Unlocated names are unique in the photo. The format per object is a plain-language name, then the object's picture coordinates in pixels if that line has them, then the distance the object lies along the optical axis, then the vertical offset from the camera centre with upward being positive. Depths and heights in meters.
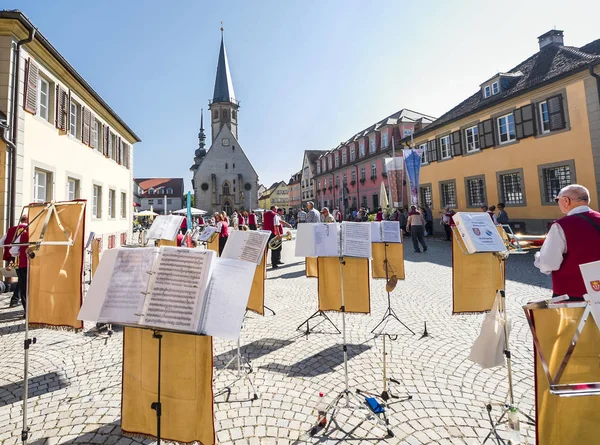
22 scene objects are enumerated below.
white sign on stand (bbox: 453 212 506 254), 3.44 +0.03
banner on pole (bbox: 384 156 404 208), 19.06 +3.95
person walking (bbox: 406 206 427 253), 13.41 +0.52
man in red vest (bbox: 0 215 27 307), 5.10 +0.34
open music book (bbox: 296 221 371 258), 4.52 +0.01
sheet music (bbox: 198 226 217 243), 9.02 +0.36
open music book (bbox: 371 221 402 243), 6.14 +0.14
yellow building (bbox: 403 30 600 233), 13.69 +5.12
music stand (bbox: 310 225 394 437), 2.73 -1.62
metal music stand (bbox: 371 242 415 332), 5.13 -1.35
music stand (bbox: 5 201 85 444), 2.54 +0.11
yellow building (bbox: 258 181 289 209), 84.02 +13.53
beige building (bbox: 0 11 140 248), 8.25 +4.06
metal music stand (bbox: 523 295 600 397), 1.87 -0.78
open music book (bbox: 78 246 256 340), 2.01 -0.30
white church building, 50.59 +11.03
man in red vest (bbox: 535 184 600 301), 2.45 -0.10
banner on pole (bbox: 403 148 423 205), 17.81 +4.11
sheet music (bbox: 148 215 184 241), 7.22 +0.49
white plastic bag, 2.92 -1.02
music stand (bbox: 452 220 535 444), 2.56 -1.62
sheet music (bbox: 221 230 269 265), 3.96 -0.01
